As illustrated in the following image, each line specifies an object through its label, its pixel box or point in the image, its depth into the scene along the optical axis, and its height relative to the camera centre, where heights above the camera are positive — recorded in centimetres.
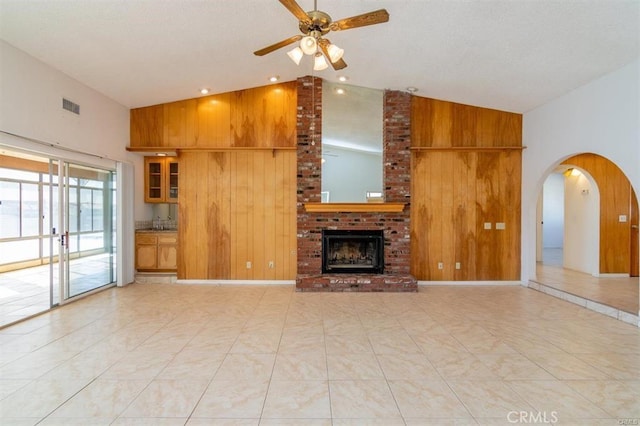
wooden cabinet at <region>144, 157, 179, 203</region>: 603 +66
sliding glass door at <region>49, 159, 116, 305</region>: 433 -25
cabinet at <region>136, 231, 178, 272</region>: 573 -72
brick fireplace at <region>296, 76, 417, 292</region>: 545 +40
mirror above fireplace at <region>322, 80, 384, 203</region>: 548 +129
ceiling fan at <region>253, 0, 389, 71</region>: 249 +161
